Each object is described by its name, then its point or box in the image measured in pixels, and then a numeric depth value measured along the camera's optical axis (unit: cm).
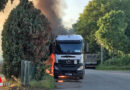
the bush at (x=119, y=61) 5316
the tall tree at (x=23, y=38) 1716
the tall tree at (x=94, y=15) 6600
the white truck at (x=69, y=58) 2272
